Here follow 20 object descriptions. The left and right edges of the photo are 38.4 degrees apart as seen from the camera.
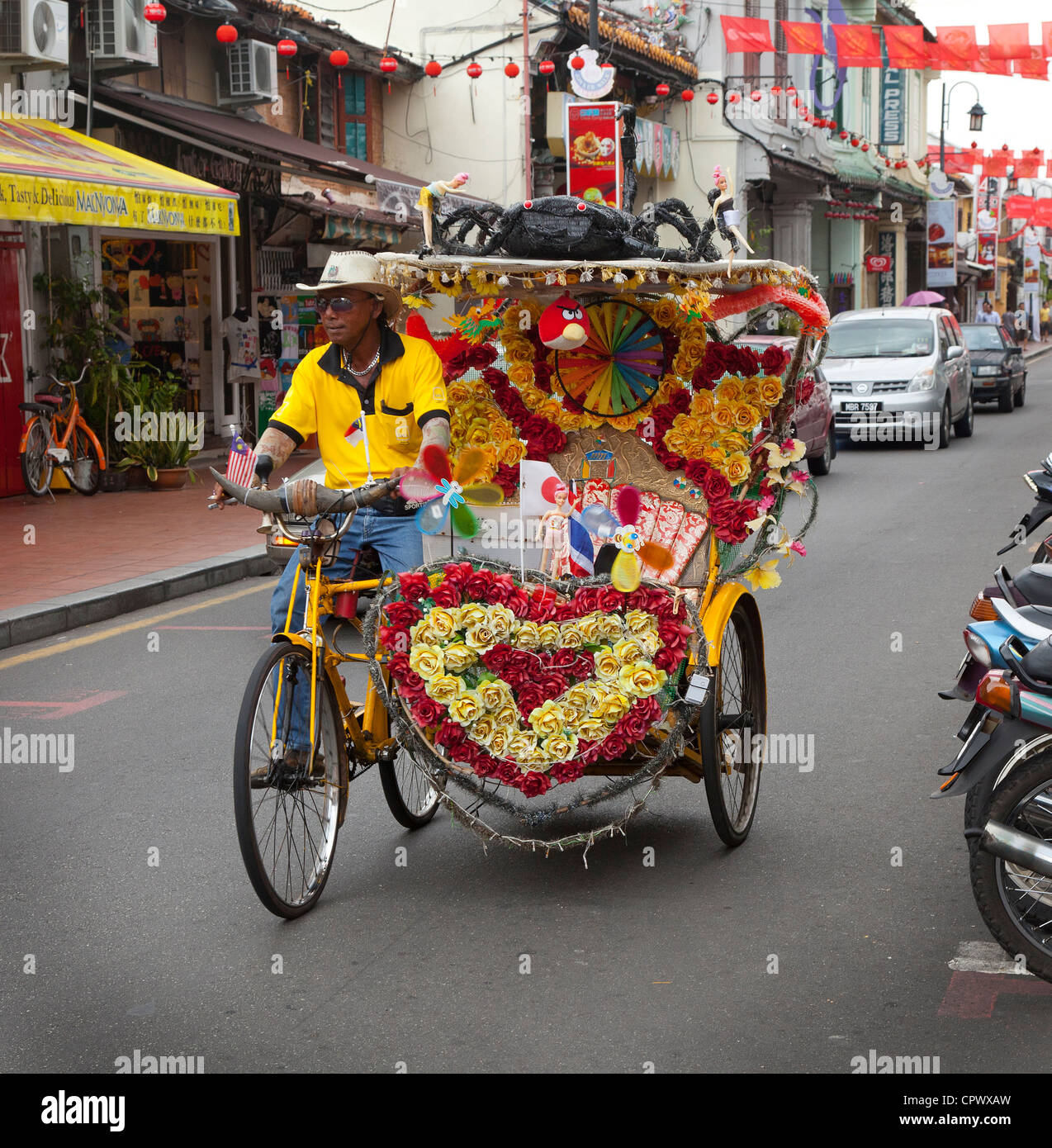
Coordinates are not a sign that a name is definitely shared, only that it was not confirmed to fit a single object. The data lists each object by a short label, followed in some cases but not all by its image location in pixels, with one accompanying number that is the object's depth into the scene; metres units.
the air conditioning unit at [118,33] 14.82
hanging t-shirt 18.47
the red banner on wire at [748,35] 21.25
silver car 19.59
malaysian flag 5.12
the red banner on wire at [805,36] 20.55
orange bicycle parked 14.09
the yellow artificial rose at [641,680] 4.65
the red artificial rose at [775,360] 5.48
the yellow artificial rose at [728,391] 5.46
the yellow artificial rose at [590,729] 4.65
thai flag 5.07
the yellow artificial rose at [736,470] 5.38
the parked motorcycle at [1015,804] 3.92
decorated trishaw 4.68
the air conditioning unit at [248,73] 17.48
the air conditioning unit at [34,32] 13.81
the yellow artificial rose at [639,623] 4.73
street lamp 39.84
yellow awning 11.96
